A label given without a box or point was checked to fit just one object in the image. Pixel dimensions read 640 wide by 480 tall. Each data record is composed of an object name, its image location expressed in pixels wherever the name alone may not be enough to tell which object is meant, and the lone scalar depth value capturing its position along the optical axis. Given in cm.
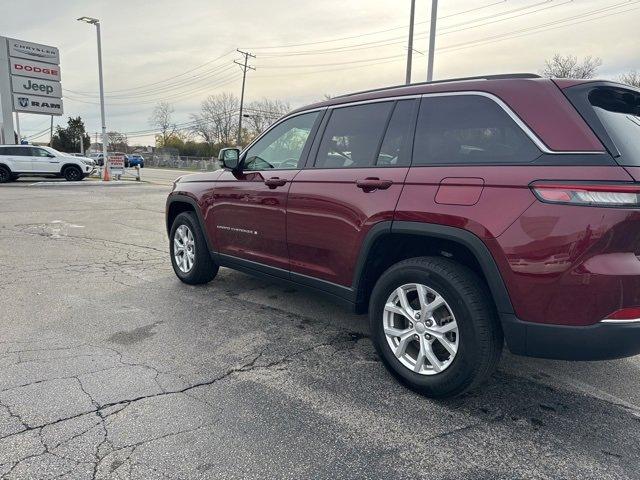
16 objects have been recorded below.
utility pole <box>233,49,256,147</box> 5721
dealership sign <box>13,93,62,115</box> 2520
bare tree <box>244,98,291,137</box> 6956
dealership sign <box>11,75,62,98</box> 2497
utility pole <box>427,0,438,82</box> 1463
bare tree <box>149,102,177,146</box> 9140
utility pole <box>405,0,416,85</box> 1648
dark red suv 221
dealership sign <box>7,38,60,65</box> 2464
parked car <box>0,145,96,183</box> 2066
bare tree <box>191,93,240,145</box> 7988
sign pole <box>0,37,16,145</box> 2441
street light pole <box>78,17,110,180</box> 2488
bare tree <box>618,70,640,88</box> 2686
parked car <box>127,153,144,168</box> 5456
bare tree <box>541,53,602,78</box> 2899
